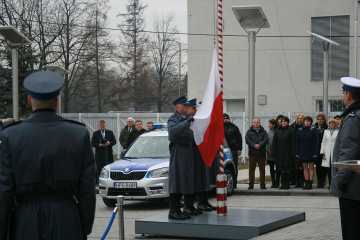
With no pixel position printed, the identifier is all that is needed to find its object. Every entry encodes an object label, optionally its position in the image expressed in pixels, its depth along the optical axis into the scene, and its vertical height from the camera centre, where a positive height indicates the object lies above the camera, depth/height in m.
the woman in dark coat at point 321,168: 19.78 -1.52
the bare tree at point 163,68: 67.12 +4.28
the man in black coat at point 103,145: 21.39 -0.97
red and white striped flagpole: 11.91 -1.13
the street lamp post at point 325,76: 23.06 +1.17
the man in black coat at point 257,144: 19.56 -0.86
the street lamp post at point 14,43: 18.31 +1.81
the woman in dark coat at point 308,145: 19.09 -0.86
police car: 15.76 -1.44
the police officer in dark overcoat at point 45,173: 5.12 -0.44
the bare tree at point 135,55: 59.23 +4.73
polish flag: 11.98 -0.14
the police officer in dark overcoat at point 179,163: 11.84 -0.84
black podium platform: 11.05 -1.78
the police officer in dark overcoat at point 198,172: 12.22 -1.02
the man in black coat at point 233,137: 19.42 -0.66
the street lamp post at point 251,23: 18.94 +2.43
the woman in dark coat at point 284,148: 19.39 -0.96
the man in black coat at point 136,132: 21.25 -0.58
